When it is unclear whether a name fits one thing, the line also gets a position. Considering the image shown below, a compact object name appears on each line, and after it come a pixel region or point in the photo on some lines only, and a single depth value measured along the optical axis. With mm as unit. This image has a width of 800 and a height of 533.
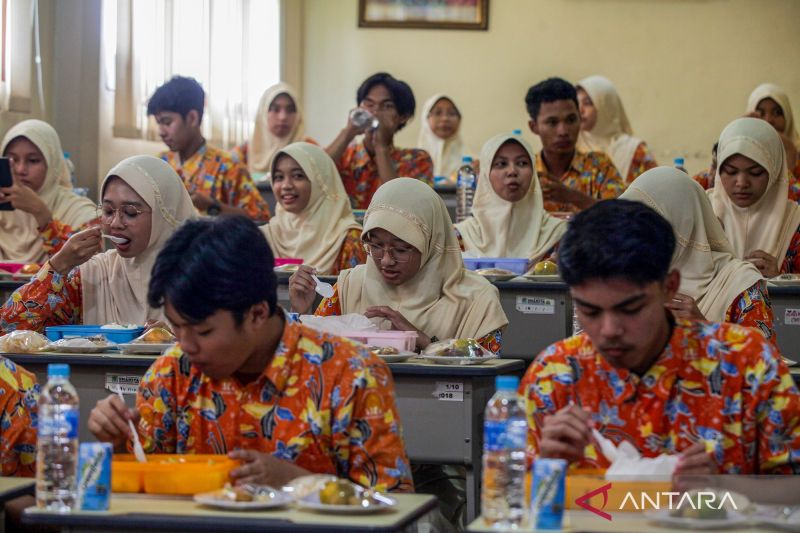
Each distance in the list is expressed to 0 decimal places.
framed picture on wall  10078
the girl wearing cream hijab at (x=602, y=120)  7652
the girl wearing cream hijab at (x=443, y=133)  9438
